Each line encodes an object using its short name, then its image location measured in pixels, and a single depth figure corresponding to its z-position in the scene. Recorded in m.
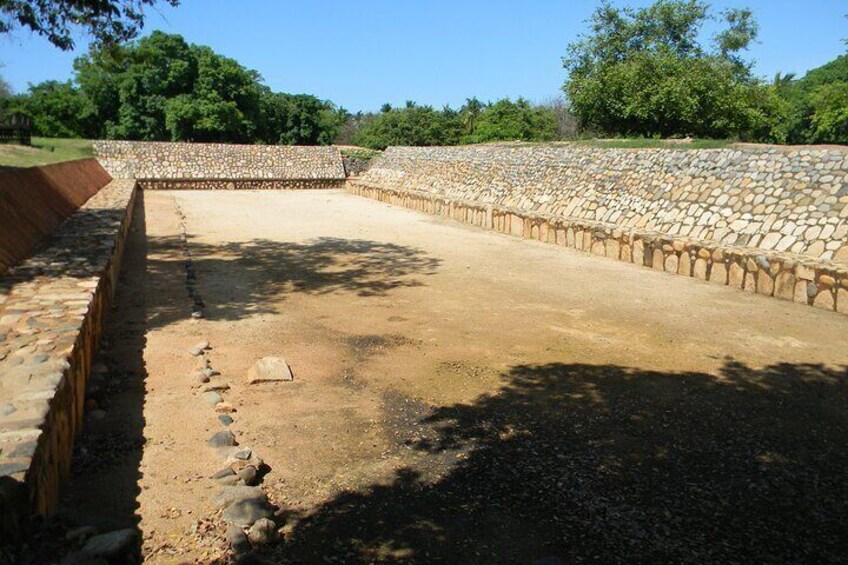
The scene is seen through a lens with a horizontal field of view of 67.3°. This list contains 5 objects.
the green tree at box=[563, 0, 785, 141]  19.89
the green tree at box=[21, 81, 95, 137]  36.81
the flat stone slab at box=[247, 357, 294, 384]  4.84
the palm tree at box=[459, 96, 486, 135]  46.44
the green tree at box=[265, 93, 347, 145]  44.31
